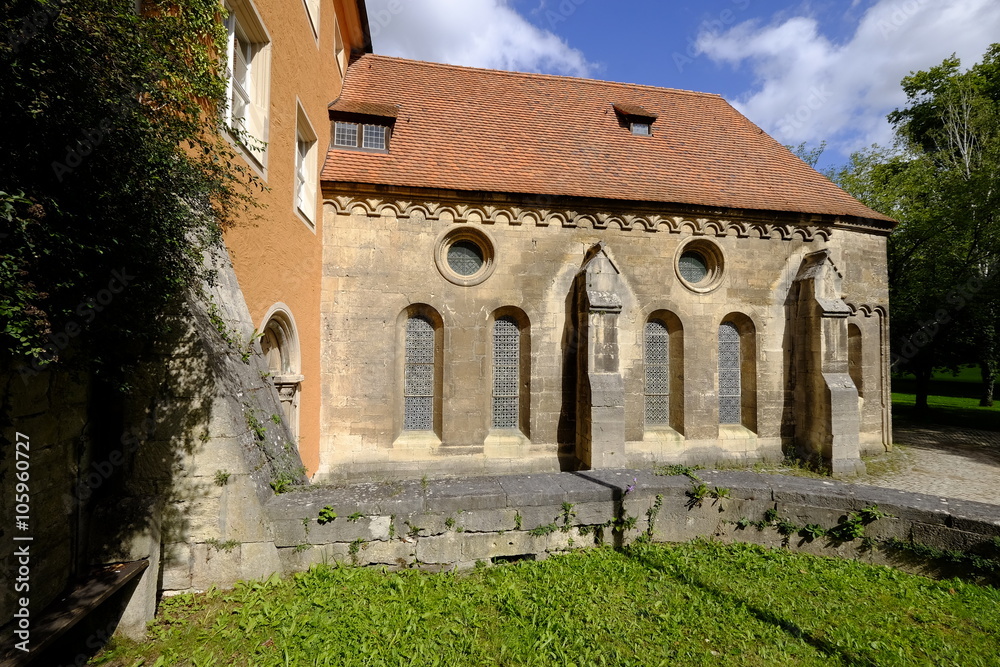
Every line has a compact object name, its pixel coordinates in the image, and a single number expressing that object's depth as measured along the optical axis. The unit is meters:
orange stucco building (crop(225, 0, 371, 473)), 4.76
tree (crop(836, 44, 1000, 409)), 12.35
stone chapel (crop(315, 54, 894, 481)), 7.82
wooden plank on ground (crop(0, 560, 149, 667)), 2.22
